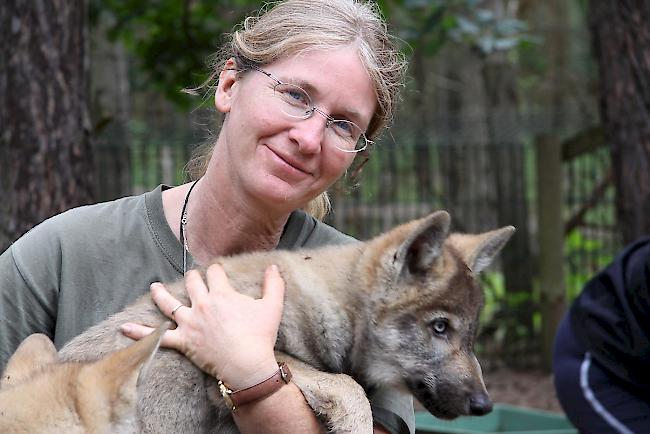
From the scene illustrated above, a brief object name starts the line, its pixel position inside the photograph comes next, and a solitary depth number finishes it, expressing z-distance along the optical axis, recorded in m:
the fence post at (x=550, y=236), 11.01
